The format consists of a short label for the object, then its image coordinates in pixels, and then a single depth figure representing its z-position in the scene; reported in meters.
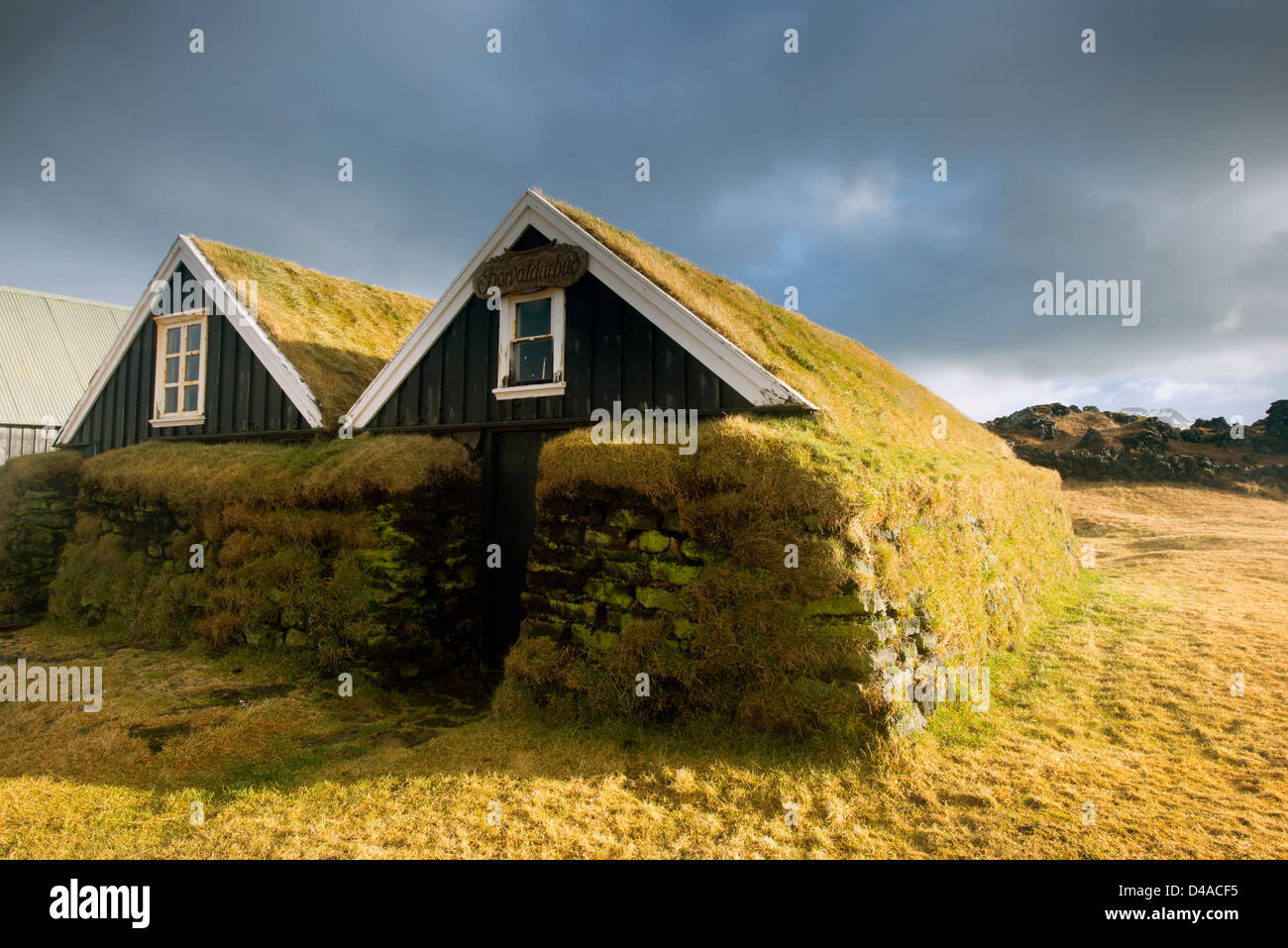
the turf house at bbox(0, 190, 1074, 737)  5.83
